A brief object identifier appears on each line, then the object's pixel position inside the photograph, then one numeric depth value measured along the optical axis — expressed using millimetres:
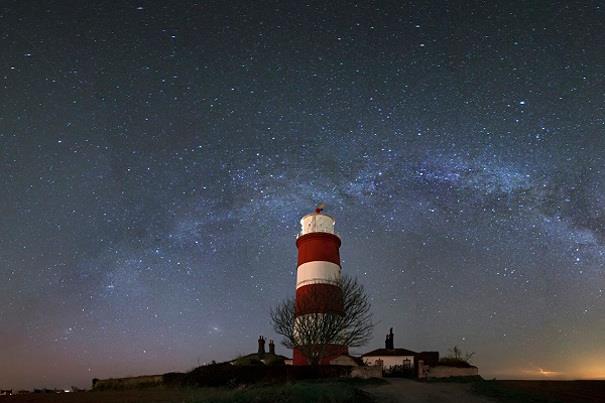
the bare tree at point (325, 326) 34531
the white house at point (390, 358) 47041
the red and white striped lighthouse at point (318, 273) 36969
